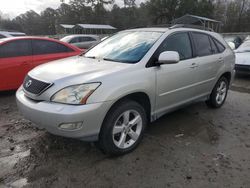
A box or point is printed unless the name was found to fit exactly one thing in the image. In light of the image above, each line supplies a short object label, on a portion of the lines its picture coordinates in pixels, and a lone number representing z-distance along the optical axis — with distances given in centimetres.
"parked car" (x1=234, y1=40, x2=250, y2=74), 663
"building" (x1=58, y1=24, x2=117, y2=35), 3036
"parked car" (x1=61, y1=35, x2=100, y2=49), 1199
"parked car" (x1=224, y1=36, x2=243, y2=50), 1203
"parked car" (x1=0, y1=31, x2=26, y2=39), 934
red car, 456
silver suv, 225
